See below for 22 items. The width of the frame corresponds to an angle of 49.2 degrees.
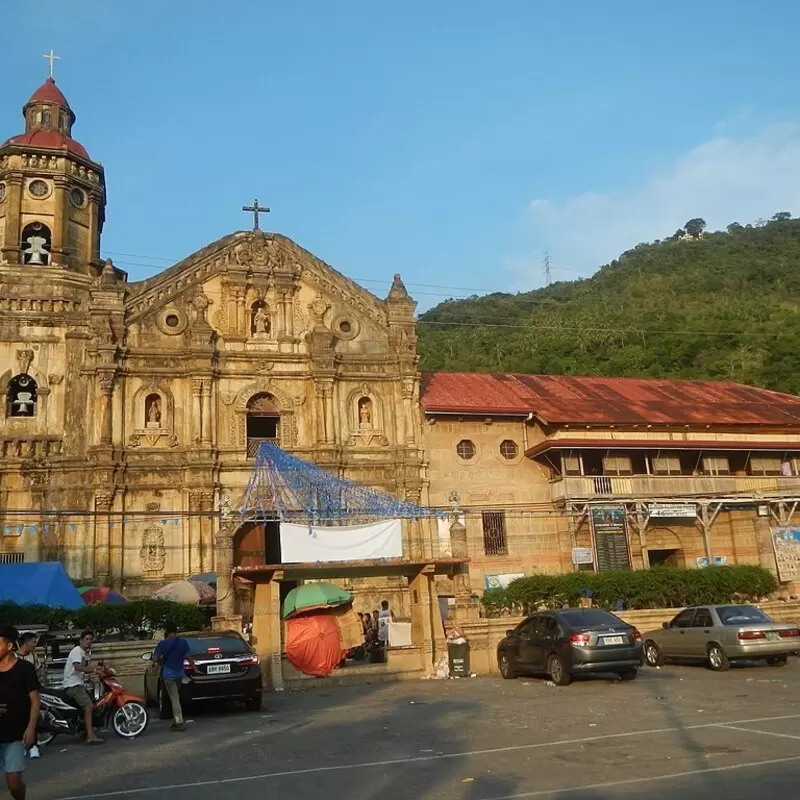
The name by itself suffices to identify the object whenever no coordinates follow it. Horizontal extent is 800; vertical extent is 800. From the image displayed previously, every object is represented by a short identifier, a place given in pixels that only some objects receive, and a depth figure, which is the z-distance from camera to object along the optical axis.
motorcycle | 12.55
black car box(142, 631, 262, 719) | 14.95
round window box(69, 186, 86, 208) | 34.84
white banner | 20.62
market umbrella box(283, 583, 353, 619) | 21.72
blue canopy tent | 22.36
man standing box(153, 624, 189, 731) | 14.12
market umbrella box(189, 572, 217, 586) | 28.83
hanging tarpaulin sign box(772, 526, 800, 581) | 33.16
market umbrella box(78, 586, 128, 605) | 24.92
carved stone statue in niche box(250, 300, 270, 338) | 33.81
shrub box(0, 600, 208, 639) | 19.08
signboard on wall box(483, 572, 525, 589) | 32.81
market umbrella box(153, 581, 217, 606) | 25.95
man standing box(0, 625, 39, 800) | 6.78
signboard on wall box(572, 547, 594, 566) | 33.41
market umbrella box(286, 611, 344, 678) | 19.92
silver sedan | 18.58
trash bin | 20.38
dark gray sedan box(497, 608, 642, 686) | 16.94
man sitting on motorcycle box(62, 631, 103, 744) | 12.75
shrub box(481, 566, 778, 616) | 23.91
